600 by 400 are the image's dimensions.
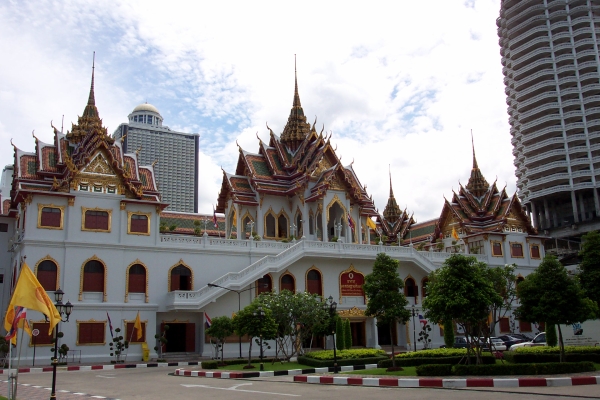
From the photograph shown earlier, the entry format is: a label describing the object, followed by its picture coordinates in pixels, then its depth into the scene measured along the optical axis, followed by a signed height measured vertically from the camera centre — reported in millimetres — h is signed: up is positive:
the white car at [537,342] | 30528 -893
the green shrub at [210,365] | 24781 -1224
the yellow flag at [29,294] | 13227 +983
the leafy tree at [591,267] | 24119 +2230
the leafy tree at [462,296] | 18406 +933
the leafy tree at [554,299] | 19484 +813
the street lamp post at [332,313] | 24312 +707
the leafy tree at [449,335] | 35250 -439
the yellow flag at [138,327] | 31662 +496
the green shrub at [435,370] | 16891 -1162
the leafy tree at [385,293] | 23906 +1409
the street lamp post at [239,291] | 31831 +2282
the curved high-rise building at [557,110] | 70375 +25427
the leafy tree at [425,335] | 38241 -444
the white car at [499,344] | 32500 -973
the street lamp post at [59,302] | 16138 +973
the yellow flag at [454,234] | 47212 +7136
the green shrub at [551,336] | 27984 -542
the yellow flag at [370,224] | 42562 +7356
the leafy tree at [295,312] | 27594 +884
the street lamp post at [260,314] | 25203 +774
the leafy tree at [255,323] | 25328 +403
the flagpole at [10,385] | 12721 -931
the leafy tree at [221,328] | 28703 +270
